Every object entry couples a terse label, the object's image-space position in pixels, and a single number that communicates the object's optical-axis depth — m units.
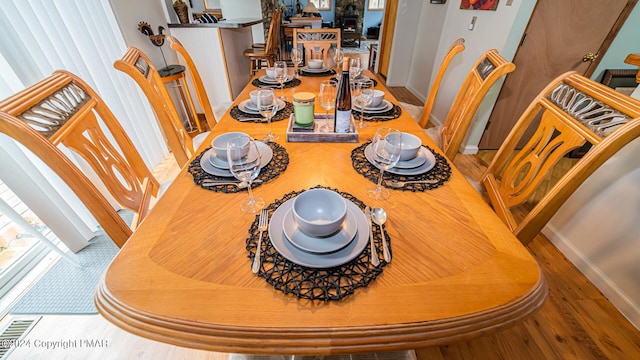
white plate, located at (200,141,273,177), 0.83
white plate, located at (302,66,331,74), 1.92
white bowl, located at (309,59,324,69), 1.97
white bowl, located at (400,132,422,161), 0.85
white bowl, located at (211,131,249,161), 0.84
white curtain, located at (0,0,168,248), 1.20
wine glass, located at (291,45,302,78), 1.91
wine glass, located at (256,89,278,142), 1.05
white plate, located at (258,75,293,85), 1.66
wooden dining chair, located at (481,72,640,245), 0.67
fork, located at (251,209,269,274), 0.55
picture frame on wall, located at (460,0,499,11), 2.02
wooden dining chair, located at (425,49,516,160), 1.16
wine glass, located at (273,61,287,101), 1.53
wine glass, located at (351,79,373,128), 1.20
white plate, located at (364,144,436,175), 0.84
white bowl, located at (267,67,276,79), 1.71
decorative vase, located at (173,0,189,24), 2.62
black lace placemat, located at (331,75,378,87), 1.69
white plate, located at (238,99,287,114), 1.25
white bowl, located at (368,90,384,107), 1.28
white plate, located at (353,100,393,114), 1.27
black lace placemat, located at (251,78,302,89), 1.65
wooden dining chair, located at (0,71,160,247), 0.63
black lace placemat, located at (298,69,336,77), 1.90
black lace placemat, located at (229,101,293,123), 1.20
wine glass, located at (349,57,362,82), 1.66
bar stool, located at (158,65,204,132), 2.27
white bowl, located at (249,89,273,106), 1.24
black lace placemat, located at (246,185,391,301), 0.51
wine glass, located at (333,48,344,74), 2.03
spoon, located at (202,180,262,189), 0.80
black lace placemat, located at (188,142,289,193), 0.79
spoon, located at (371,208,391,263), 0.60
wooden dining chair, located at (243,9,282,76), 3.04
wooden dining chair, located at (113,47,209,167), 1.08
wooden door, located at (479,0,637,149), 1.79
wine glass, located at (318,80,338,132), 1.18
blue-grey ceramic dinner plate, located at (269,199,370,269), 0.54
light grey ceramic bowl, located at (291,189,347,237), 0.61
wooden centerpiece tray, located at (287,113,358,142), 1.03
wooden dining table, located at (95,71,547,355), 0.46
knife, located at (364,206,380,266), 0.56
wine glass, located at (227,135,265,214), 0.72
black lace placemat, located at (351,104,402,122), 1.23
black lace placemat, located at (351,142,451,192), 0.80
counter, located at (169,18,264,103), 2.68
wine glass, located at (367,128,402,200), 0.77
